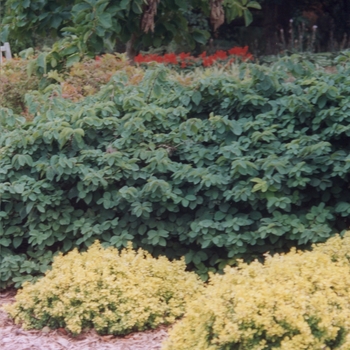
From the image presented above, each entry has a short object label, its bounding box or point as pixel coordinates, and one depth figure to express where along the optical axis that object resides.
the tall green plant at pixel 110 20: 6.50
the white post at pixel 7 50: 10.94
